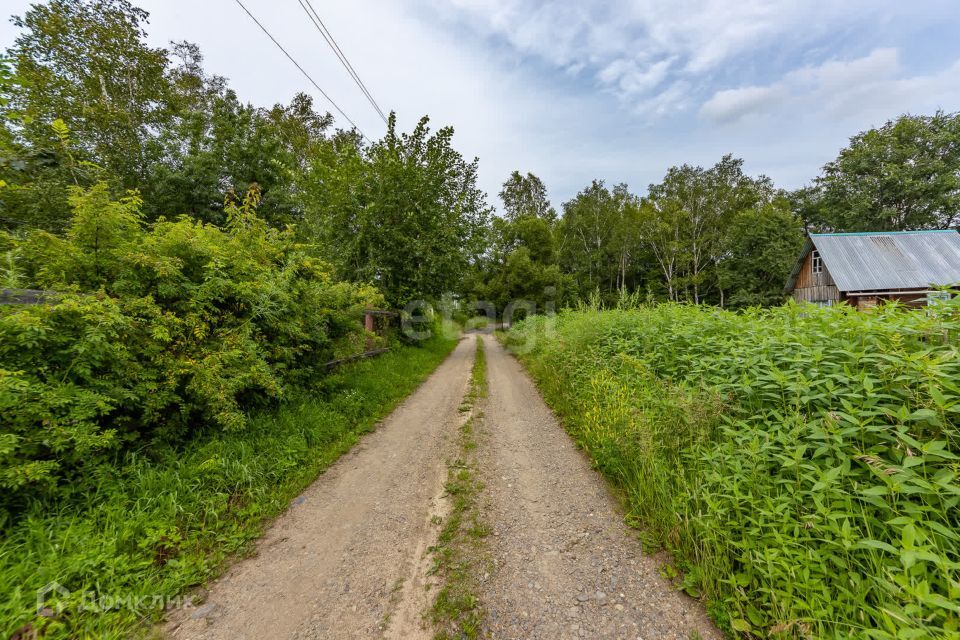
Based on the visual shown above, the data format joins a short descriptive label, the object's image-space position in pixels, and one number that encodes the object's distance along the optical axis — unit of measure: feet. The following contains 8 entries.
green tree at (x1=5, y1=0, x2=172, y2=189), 39.70
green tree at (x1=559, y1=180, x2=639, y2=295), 105.81
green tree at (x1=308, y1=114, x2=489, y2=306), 33.04
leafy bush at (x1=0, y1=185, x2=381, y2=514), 7.66
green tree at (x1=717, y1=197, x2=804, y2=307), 86.89
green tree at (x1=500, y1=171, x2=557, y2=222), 108.37
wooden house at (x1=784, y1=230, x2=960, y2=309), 50.49
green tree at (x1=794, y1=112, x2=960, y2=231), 82.84
